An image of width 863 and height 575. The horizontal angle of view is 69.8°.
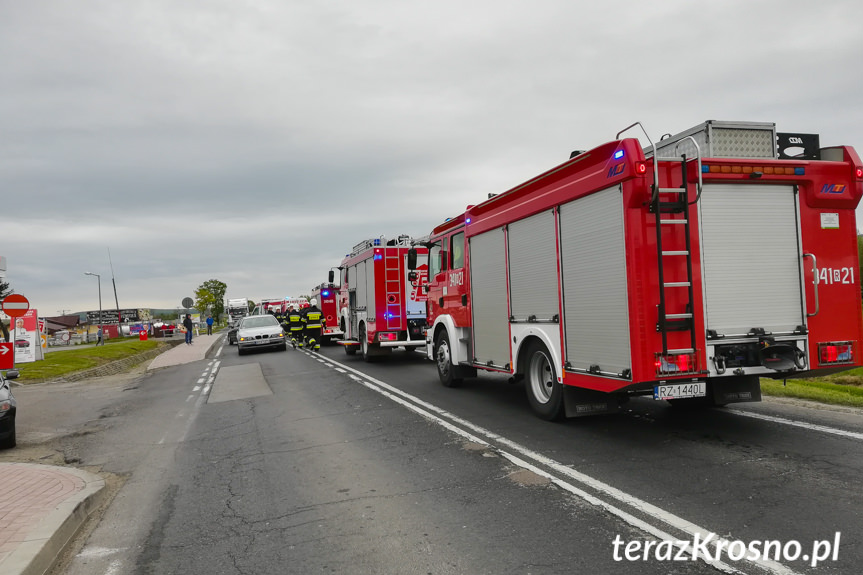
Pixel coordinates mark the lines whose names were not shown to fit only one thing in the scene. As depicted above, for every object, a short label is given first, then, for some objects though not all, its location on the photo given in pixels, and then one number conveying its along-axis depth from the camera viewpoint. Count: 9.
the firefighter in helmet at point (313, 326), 25.65
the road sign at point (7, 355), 12.48
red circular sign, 15.25
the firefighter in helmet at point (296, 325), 26.70
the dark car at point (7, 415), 8.37
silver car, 25.03
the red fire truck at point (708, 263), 6.00
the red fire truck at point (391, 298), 16.52
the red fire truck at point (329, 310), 28.16
